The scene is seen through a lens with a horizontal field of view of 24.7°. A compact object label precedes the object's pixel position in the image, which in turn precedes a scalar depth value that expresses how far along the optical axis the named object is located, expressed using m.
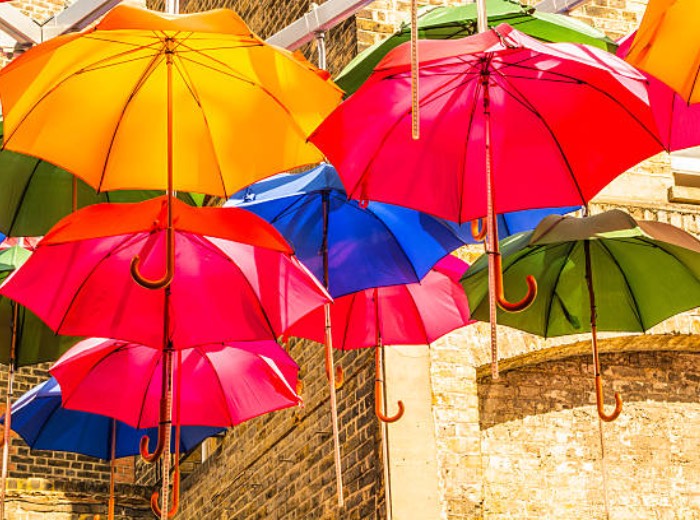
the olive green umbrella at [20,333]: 9.12
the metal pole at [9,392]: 8.28
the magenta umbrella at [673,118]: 7.25
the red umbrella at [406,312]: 8.97
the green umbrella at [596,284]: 8.60
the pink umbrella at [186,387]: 9.07
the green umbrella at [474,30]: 7.92
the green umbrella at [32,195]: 8.60
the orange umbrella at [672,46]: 6.72
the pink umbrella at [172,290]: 8.01
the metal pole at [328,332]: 7.84
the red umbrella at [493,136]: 7.42
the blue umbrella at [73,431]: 10.09
